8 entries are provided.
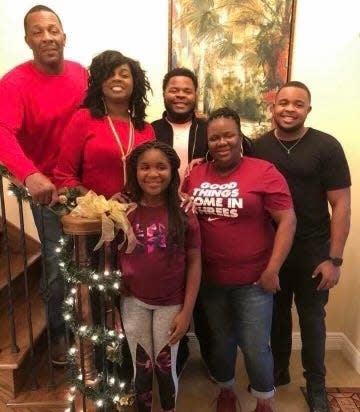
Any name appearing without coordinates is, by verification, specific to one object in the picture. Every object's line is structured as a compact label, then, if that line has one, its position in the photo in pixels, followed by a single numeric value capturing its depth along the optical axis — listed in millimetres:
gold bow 1433
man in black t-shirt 1892
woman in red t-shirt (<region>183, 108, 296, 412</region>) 1699
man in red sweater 1809
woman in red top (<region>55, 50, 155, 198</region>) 1741
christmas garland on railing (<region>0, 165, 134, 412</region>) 1521
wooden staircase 1769
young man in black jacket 2035
